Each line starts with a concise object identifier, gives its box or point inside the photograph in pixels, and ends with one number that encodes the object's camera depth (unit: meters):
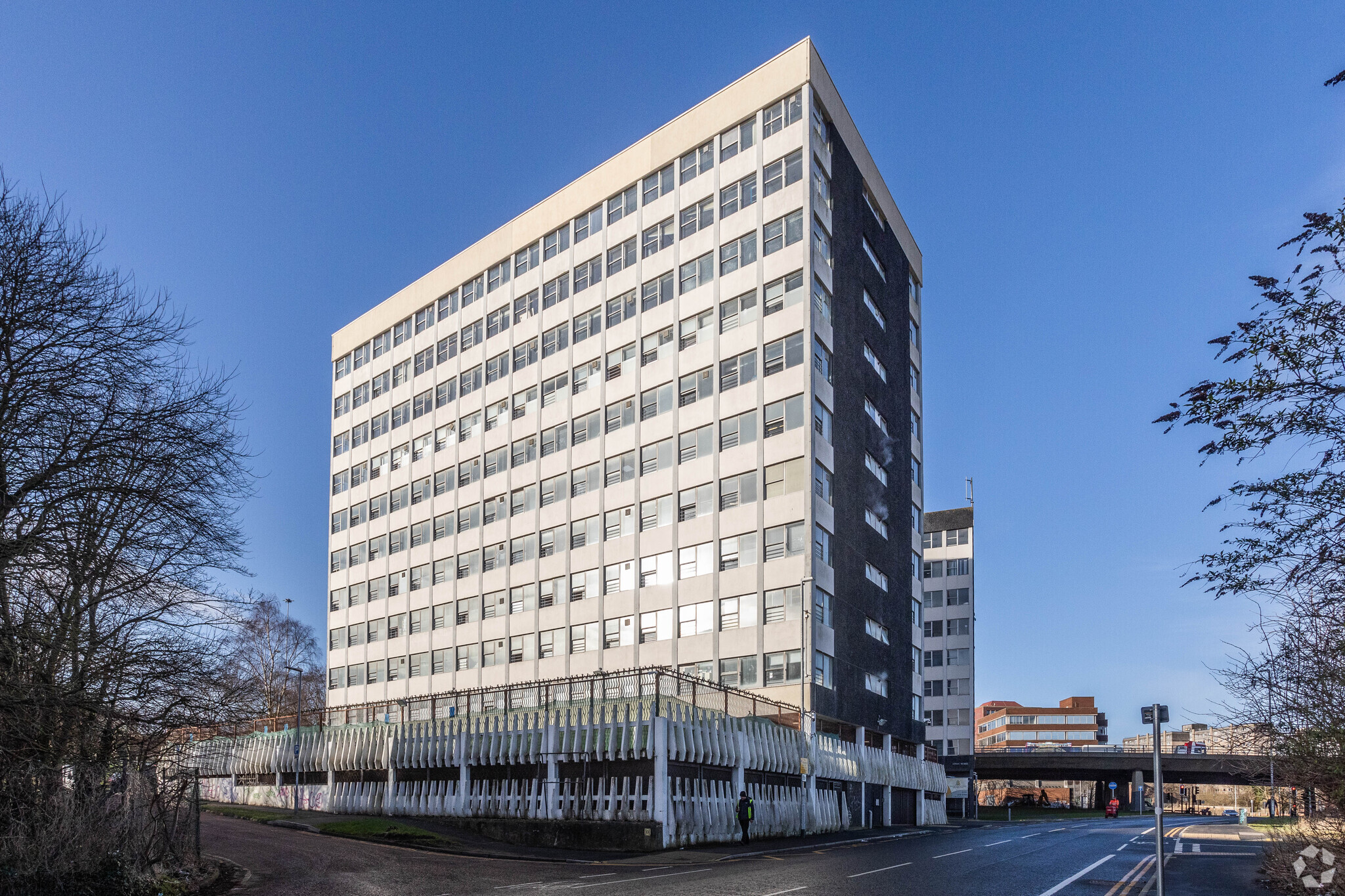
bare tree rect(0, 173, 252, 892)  14.20
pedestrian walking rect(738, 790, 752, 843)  29.86
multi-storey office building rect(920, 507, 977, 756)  100.62
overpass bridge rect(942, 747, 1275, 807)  90.00
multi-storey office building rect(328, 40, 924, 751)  47.12
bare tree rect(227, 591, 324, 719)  81.50
